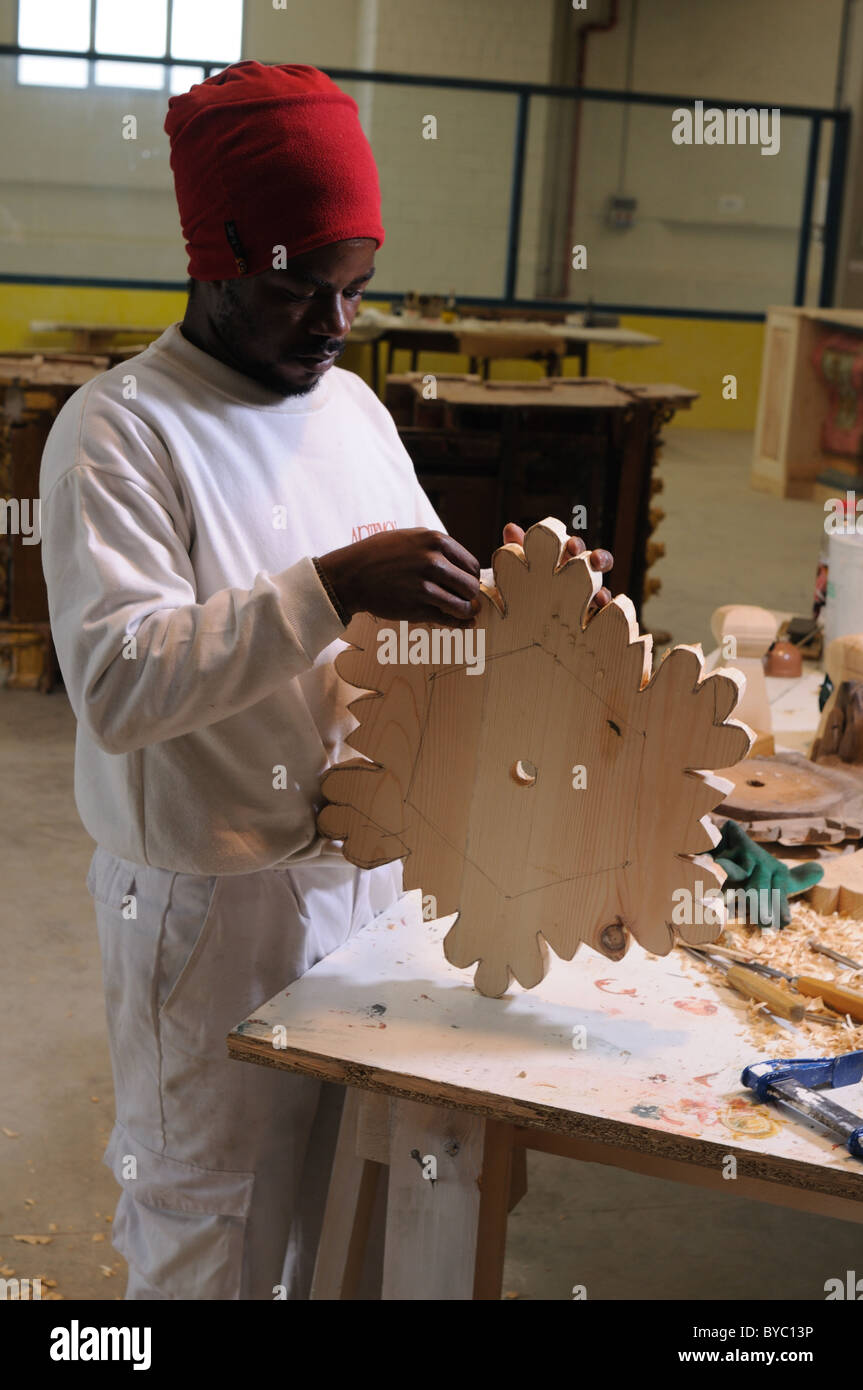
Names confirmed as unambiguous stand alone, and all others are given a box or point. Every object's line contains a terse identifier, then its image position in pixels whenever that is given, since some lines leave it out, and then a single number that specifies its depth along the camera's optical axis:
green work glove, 1.76
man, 1.31
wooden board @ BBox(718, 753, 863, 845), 1.99
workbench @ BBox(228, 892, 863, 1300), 1.30
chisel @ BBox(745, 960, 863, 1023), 1.52
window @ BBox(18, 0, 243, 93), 9.91
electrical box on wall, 12.01
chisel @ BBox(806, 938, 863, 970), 1.64
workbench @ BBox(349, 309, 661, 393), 9.34
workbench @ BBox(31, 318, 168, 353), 9.77
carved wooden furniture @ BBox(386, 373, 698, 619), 5.32
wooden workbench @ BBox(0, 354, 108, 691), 5.05
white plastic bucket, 2.73
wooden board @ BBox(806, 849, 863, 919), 1.80
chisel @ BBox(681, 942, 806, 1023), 1.49
